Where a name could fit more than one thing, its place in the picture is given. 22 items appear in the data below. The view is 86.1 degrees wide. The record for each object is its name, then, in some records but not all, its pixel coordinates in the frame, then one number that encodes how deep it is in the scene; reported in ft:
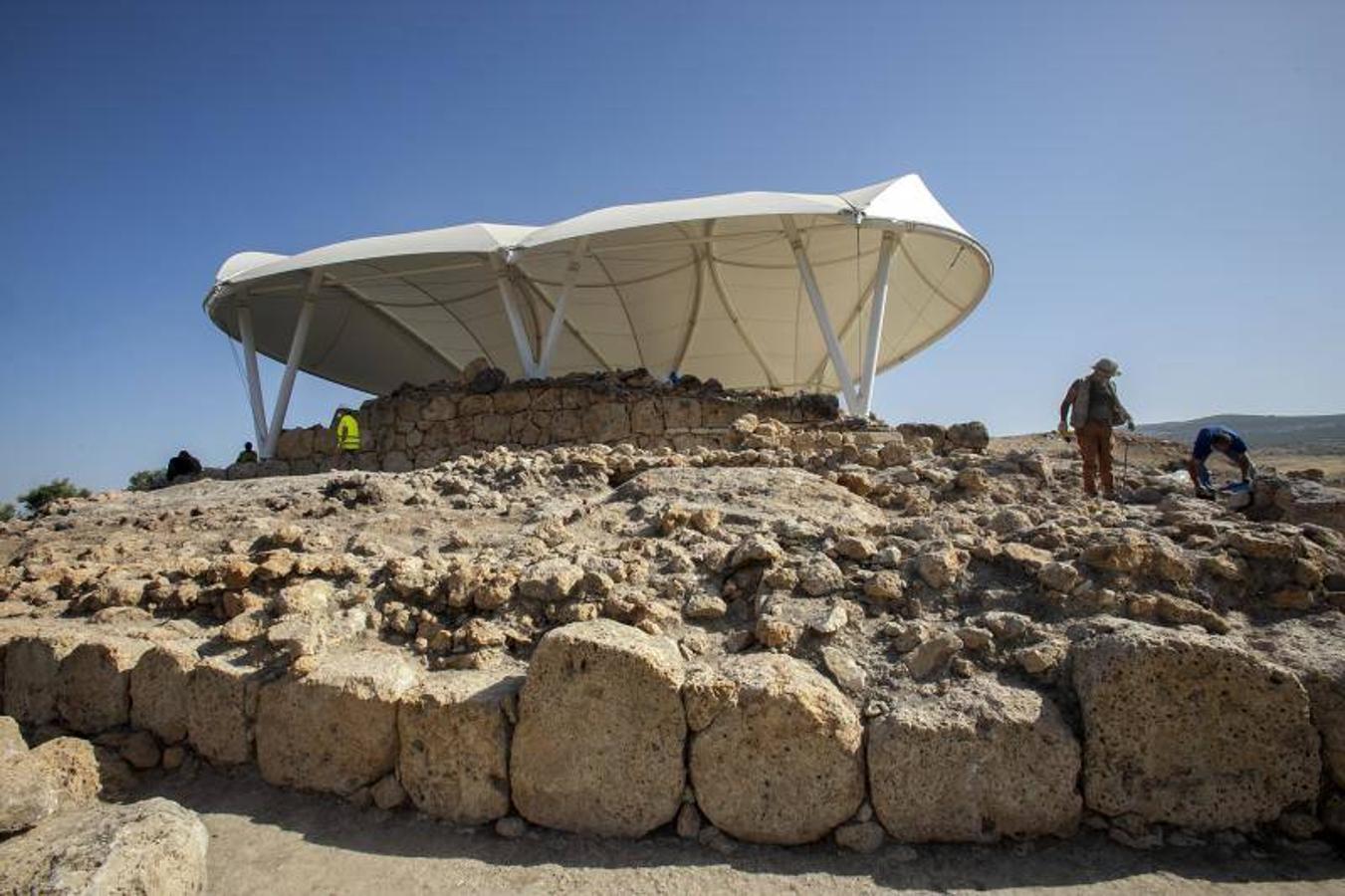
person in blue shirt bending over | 23.50
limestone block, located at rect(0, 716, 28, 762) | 9.96
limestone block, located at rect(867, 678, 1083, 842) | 9.00
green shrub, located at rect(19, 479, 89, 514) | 63.57
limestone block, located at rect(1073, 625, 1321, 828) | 9.00
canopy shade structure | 47.57
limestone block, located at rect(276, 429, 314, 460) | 50.16
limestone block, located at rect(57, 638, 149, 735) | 11.69
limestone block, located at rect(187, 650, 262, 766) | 11.03
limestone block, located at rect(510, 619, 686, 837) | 9.47
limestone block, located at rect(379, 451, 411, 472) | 44.21
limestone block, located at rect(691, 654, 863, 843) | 9.14
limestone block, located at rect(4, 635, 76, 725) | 11.96
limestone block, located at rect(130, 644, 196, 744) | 11.39
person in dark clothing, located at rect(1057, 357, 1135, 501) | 21.71
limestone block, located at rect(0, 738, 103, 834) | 9.29
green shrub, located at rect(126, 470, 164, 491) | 71.77
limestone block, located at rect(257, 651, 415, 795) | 10.23
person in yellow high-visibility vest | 43.14
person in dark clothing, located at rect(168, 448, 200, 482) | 41.27
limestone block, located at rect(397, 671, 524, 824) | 9.84
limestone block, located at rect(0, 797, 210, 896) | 7.84
